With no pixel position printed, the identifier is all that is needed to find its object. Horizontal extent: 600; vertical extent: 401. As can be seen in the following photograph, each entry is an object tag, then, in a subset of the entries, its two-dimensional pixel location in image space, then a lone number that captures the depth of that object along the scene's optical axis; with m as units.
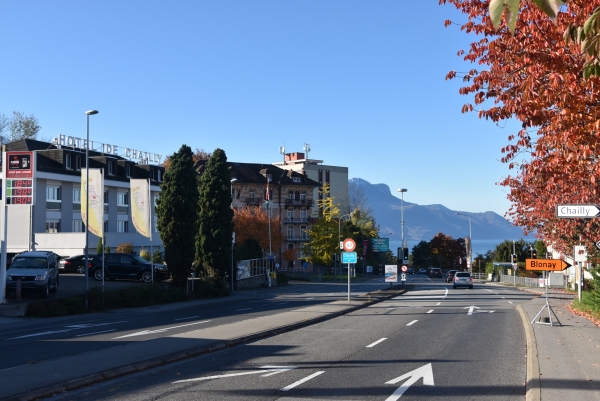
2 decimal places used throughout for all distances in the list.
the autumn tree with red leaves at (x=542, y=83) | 11.65
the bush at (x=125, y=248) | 54.68
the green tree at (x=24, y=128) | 77.12
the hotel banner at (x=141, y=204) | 38.12
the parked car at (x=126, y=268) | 42.88
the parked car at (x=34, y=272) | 29.38
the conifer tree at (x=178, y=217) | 38.28
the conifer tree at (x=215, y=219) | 44.91
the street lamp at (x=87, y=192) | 30.10
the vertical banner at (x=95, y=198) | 33.12
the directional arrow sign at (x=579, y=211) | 14.04
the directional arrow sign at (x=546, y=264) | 20.62
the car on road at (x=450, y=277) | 77.38
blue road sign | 31.52
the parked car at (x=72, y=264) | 49.19
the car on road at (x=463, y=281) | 56.36
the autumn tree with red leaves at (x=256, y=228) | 79.31
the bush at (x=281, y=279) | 63.46
